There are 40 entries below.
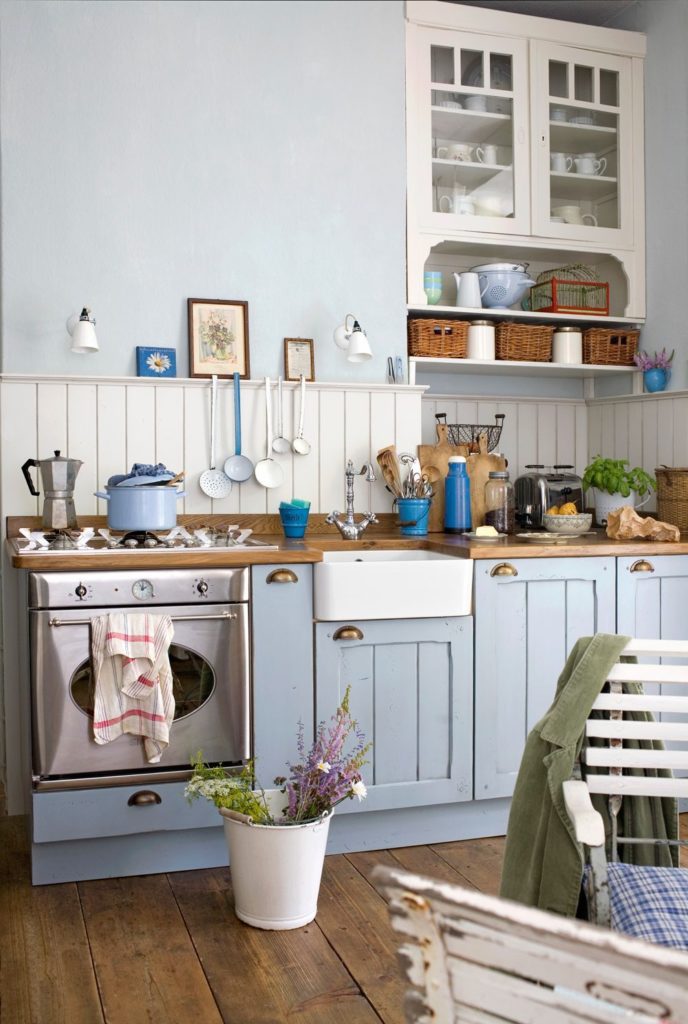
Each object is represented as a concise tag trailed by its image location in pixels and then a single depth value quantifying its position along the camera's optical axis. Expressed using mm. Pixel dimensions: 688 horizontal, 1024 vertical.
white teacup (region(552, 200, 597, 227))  3742
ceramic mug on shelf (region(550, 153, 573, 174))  3715
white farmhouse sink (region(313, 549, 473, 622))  2762
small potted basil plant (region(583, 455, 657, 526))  3473
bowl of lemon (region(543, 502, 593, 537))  3301
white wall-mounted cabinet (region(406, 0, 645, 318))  3543
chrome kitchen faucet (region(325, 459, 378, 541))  3248
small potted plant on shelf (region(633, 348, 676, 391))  3701
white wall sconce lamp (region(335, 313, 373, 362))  3332
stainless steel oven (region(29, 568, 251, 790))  2539
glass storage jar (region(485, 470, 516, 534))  3535
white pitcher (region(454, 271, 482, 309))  3635
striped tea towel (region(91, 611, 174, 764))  2543
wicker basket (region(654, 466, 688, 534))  3426
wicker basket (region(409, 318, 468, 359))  3572
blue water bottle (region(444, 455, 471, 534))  3477
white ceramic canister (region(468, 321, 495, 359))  3637
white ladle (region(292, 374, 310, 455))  3399
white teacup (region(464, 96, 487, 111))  3580
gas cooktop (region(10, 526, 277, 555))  2675
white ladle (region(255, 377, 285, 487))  3381
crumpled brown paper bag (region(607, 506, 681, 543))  3141
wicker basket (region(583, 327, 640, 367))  3799
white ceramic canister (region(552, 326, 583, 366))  3760
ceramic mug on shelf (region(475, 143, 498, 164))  3629
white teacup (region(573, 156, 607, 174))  3762
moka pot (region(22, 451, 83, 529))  2975
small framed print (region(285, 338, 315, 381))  3424
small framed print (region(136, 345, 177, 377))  3266
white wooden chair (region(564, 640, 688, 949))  1453
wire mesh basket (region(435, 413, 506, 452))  3729
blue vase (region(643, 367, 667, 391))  3699
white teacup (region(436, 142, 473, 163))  3596
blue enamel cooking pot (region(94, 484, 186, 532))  2822
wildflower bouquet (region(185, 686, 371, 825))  2385
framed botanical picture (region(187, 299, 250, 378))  3318
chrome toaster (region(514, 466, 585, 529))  3686
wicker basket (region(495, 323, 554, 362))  3689
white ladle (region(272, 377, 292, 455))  3416
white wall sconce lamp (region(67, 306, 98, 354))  3049
